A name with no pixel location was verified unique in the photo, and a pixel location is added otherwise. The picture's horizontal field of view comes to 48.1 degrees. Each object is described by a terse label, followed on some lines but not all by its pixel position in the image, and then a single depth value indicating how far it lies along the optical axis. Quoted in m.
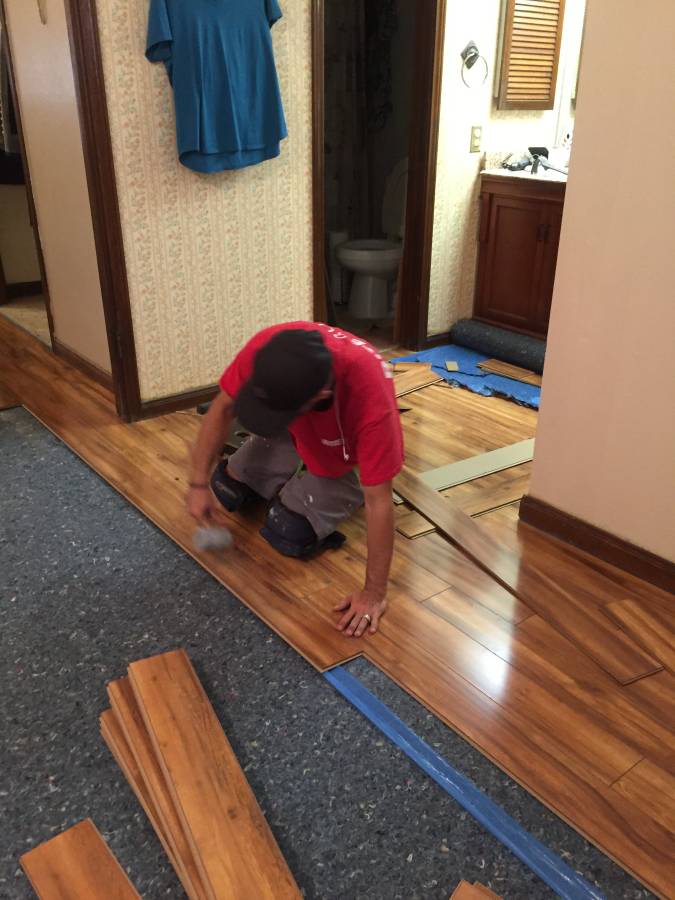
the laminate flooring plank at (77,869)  1.26
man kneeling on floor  1.53
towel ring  3.67
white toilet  4.45
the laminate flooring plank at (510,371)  3.70
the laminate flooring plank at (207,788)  1.23
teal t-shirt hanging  2.71
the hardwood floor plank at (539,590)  1.85
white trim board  2.72
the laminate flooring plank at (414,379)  3.59
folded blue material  3.50
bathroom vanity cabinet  3.74
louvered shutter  3.76
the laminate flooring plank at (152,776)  1.27
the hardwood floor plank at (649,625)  1.89
